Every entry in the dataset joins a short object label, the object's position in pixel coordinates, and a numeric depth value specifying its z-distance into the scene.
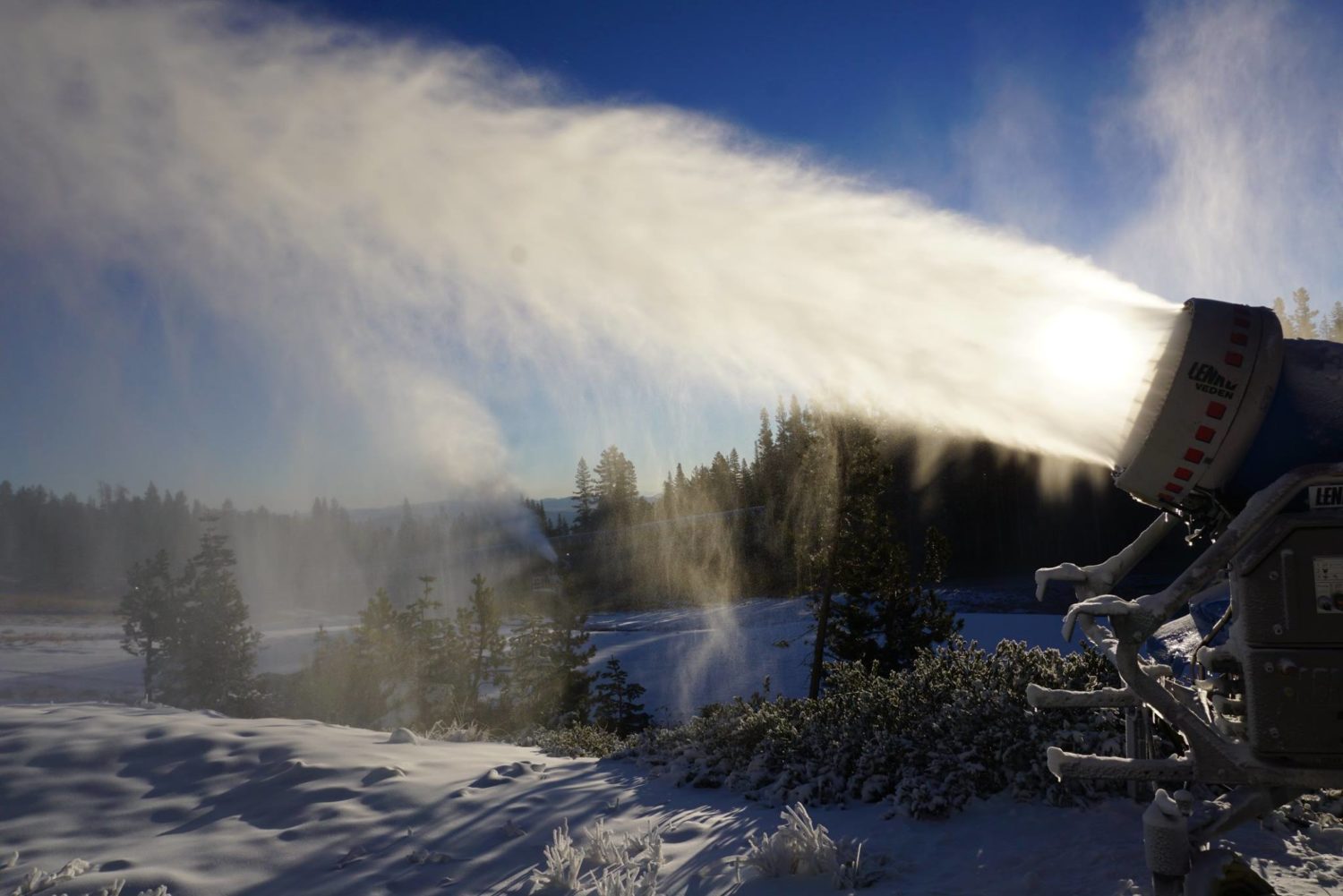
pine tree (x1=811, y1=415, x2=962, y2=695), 19.47
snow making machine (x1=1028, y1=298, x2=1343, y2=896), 3.05
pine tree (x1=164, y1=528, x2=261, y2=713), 37.56
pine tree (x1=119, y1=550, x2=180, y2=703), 39.66
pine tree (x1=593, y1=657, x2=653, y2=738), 27.41
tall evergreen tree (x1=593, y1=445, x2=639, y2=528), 89.81
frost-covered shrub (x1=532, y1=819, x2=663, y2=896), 4.25
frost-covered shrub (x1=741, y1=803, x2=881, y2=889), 4.39
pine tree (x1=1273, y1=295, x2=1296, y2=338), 54.48
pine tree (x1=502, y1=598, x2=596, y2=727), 28.78
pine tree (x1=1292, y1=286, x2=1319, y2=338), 63.66
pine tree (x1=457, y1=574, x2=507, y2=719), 31.91
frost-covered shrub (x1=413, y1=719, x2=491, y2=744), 11.74
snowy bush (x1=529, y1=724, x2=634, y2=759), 10.12
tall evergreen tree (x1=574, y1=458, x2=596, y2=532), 92.69
